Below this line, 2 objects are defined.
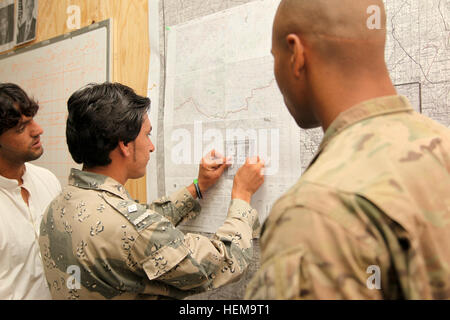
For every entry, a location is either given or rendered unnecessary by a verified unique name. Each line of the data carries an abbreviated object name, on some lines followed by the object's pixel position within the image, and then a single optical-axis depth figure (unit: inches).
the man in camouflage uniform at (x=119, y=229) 31.8
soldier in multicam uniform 14.9
